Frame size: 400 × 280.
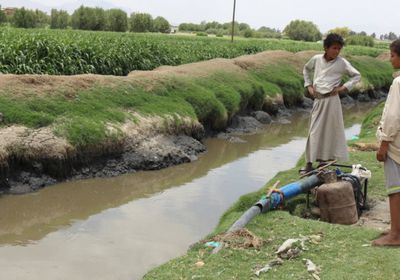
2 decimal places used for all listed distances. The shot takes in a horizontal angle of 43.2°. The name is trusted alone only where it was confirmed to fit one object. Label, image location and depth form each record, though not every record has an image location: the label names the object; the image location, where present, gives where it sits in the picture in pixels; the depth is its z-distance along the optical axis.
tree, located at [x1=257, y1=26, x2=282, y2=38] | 79.81
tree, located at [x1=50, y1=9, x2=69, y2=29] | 59.89
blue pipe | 5.99
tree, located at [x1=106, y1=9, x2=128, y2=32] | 56.72
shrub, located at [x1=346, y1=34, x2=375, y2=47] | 73.88
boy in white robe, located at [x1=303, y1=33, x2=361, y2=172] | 7.42
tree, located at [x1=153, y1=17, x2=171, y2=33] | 67.18
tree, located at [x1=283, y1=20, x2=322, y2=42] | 84.50
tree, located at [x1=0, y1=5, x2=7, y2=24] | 47.94
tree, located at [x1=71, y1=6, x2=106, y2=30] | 55.06
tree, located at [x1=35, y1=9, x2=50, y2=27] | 56.95
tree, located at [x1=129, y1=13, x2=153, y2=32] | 61.19
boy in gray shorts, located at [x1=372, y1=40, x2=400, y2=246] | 4.81
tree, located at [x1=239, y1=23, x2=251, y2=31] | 97.03
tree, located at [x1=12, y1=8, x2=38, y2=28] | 48.84
